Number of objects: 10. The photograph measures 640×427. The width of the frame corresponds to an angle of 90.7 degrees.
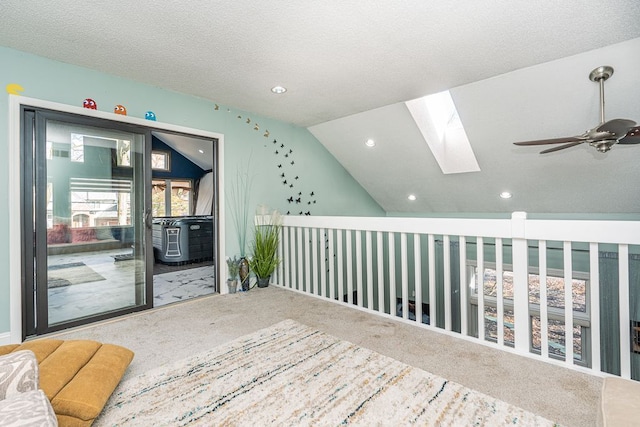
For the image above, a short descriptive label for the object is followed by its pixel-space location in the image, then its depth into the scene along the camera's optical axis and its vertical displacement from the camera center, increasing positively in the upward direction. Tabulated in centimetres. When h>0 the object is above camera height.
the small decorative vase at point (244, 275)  381 -71
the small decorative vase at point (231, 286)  374 -82
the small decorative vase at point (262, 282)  396 -83
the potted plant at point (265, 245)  391 -36
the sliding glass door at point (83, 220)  259 -1
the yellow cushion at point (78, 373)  139 -79
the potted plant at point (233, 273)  375 -68
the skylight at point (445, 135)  417 +107
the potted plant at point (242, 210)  383 +8
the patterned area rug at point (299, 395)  152 -97
